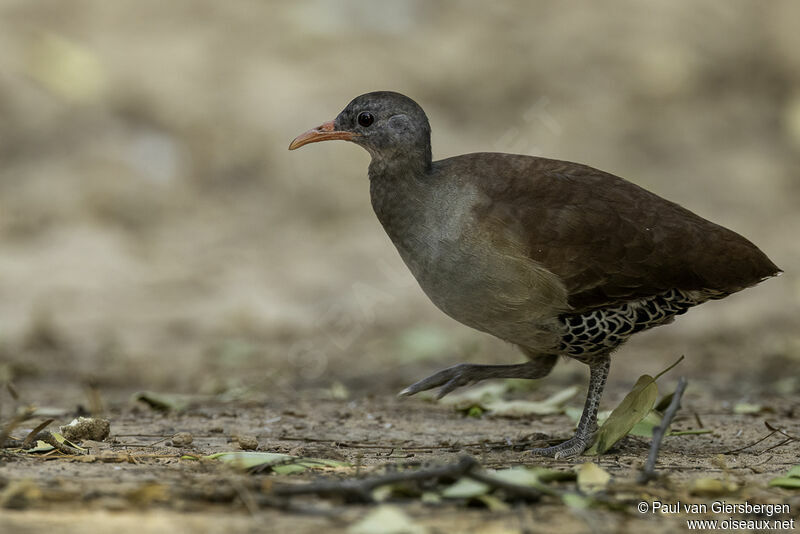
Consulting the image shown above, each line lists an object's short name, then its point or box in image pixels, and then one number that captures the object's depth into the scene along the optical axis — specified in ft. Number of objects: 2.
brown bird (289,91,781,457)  27.55
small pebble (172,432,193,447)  27.09
